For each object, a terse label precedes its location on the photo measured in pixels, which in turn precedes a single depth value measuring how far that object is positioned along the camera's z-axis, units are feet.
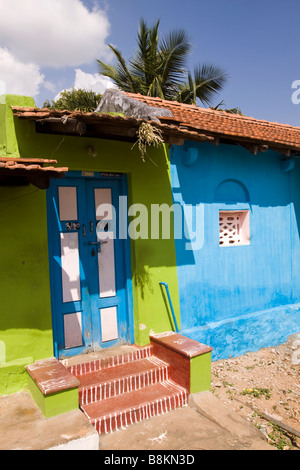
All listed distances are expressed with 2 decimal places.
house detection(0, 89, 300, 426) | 14.30
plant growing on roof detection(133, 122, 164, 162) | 14.28
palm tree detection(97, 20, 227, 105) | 42.86
